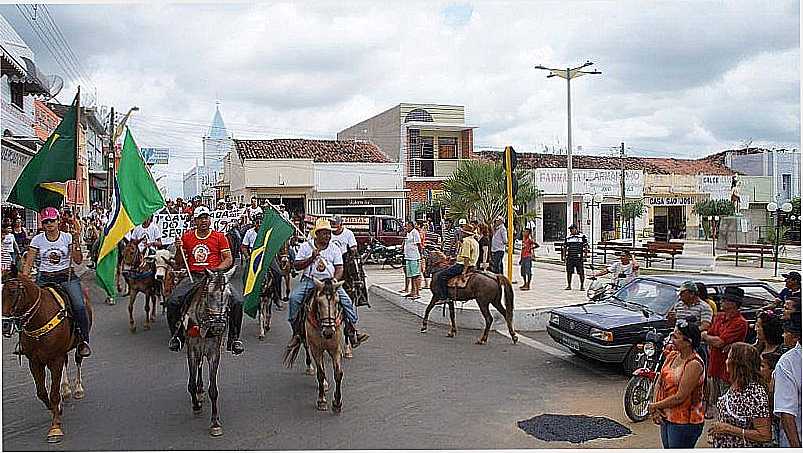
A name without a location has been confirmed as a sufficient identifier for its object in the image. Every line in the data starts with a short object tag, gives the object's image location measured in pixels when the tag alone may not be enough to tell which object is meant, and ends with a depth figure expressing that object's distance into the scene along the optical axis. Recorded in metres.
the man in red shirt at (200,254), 8.41
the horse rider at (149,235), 13.79
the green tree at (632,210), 41.25
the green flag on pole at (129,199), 8.77
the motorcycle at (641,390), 7.47
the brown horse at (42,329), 6.96
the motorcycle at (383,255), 25.58
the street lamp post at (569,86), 28.30
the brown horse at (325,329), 7.61
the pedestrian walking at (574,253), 17.41
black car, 9.34
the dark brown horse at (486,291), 12.02
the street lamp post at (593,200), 40.94
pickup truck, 26.42
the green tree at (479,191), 30.42
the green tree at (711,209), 43.12
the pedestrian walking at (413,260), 16.34
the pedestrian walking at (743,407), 5.01
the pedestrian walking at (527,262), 17.92
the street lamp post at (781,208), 22.74
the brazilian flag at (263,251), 9.21
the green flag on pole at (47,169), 9.16
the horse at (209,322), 7.40
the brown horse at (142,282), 12.71
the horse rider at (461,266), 12.09
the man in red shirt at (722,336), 7.48
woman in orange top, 5.39
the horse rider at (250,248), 13.66
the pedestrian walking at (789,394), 4.67
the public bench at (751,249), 25.30
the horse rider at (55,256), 8.15
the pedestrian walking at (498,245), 18.22
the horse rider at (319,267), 8.87
